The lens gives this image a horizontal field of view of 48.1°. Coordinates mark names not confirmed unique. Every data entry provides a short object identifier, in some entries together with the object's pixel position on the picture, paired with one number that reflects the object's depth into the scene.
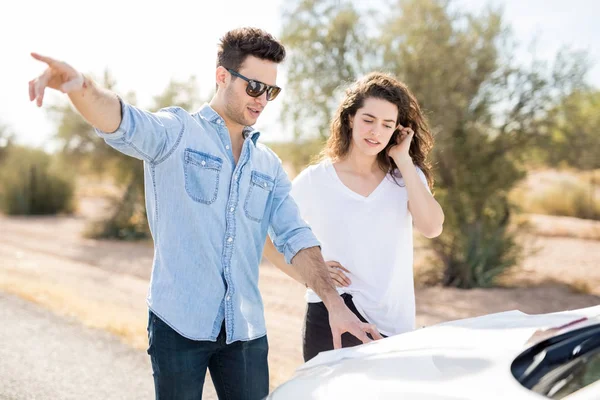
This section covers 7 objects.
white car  1.76
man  2.49
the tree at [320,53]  10.90
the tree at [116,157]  17.27
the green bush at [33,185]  22.58
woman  3.14
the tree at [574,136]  10.74
